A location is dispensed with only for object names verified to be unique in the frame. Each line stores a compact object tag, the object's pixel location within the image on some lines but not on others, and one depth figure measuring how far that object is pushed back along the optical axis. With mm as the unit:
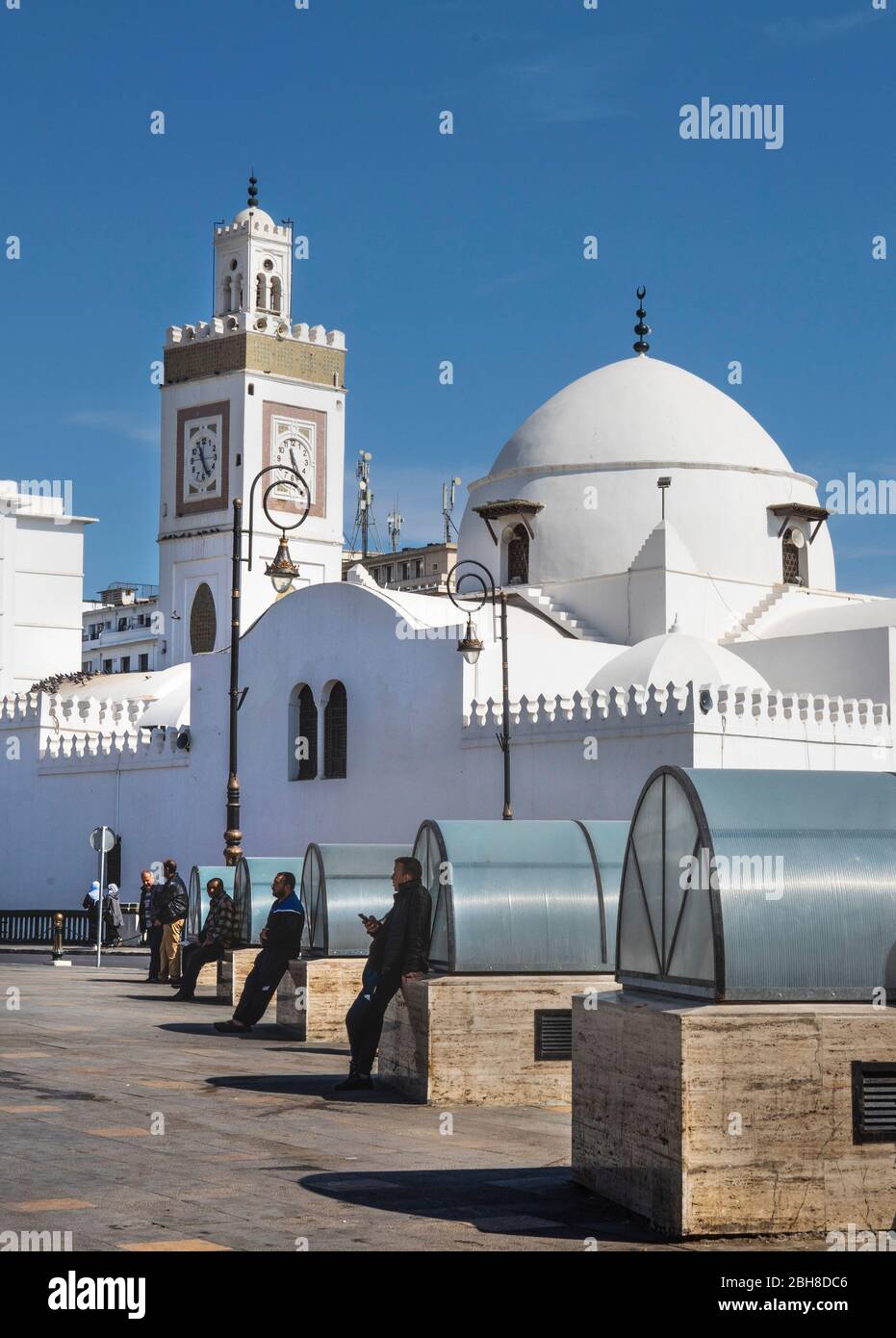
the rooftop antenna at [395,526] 103562
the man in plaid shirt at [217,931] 17469
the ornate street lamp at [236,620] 25016
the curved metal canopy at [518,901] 11422
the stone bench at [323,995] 14891
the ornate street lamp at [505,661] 28578
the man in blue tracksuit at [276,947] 14492
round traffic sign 25922
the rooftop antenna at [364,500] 97906
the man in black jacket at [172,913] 21875
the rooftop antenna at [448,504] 92562
